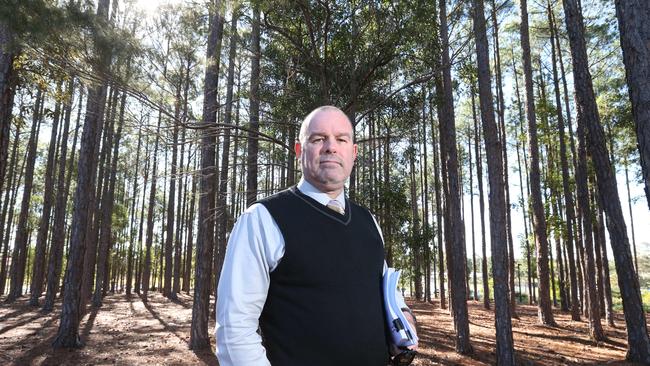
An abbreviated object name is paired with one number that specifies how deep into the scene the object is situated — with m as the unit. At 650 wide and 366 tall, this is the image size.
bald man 1.33
